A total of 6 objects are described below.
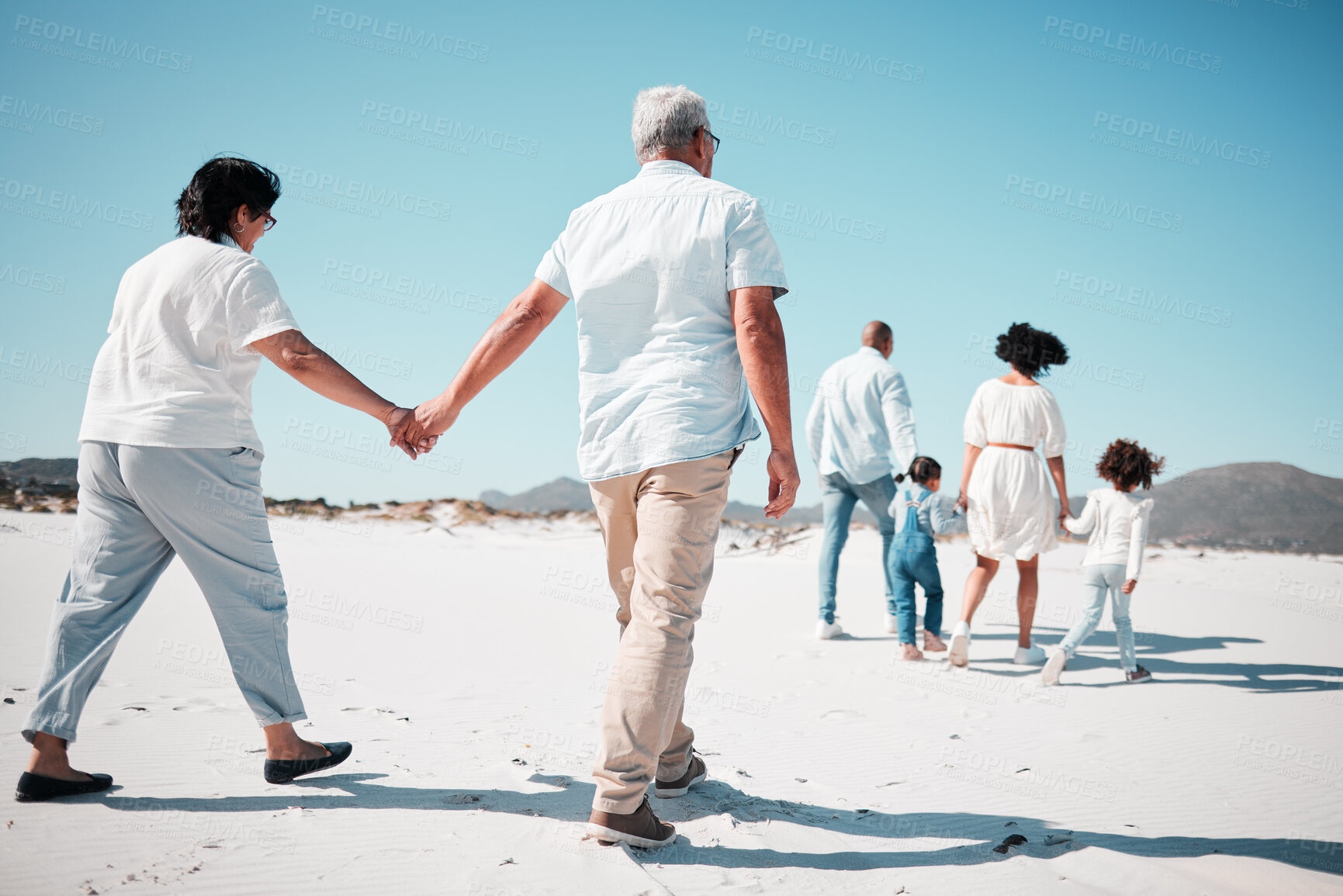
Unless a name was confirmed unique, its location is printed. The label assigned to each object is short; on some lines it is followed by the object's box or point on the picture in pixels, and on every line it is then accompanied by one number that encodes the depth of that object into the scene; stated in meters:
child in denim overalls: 5.60
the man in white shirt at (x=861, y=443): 6.28
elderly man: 2.31
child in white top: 5.13
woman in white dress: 5.40
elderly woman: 2.54
